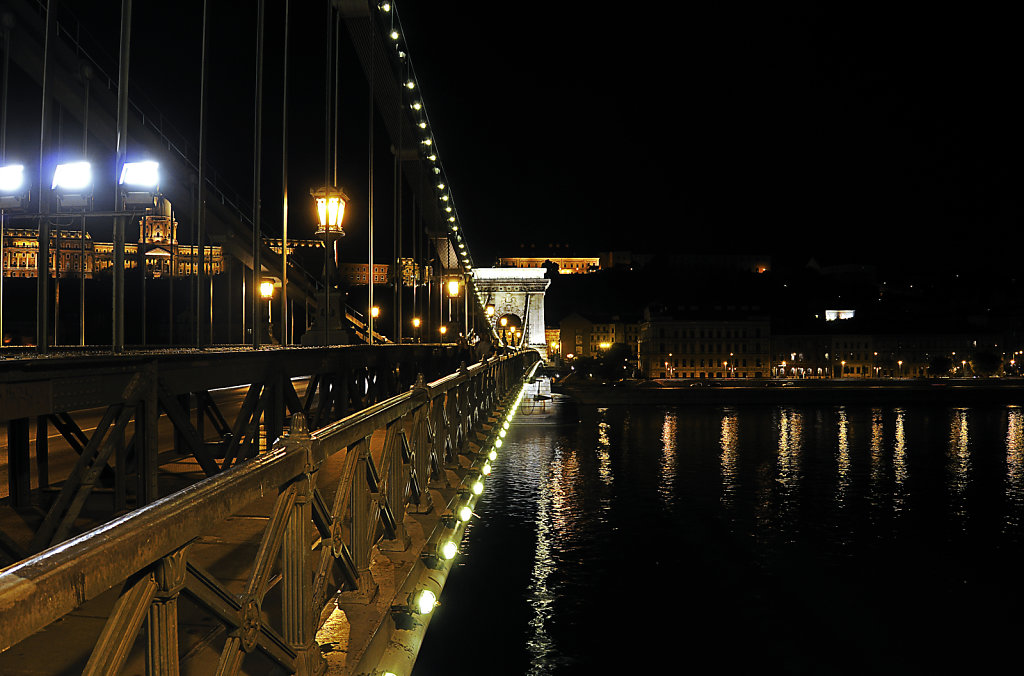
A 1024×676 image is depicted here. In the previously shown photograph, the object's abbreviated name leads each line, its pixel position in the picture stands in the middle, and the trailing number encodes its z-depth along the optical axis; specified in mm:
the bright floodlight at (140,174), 6094
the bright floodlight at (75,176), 6922
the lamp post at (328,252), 11188
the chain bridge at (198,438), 1697
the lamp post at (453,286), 25422
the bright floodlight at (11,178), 6914
